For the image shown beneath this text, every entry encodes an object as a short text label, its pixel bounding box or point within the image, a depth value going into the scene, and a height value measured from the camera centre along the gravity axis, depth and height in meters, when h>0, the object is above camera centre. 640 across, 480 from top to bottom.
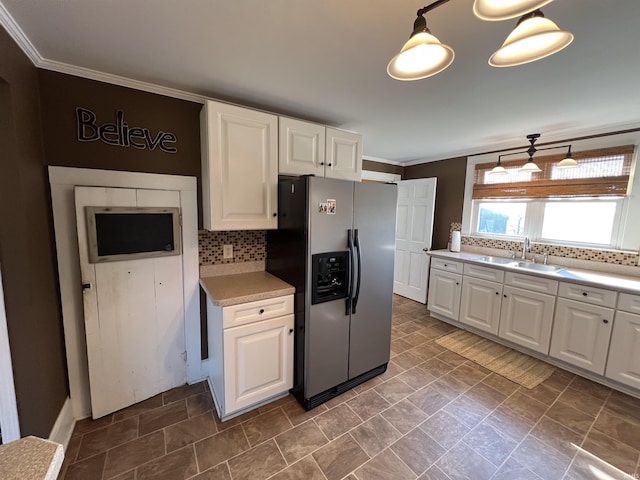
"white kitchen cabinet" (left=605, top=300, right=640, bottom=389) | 2.06 -0.99
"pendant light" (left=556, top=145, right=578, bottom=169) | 2.54 +0.54
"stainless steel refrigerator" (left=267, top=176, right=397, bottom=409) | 1.84 -0.46
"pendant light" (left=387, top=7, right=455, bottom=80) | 0.90 +0.57
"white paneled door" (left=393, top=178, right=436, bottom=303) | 3.93 -0.33
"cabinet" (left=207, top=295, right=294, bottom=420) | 1.74 -1.00
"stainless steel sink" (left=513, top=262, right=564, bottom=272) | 2.78 -0.53
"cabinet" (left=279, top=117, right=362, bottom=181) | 2.11 +0.52
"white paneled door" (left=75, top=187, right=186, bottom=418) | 1.76 -0.81
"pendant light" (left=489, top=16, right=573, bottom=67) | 0.83 +0.58
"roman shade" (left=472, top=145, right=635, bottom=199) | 2.55 +0.46
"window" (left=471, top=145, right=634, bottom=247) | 2.60 +0.21
